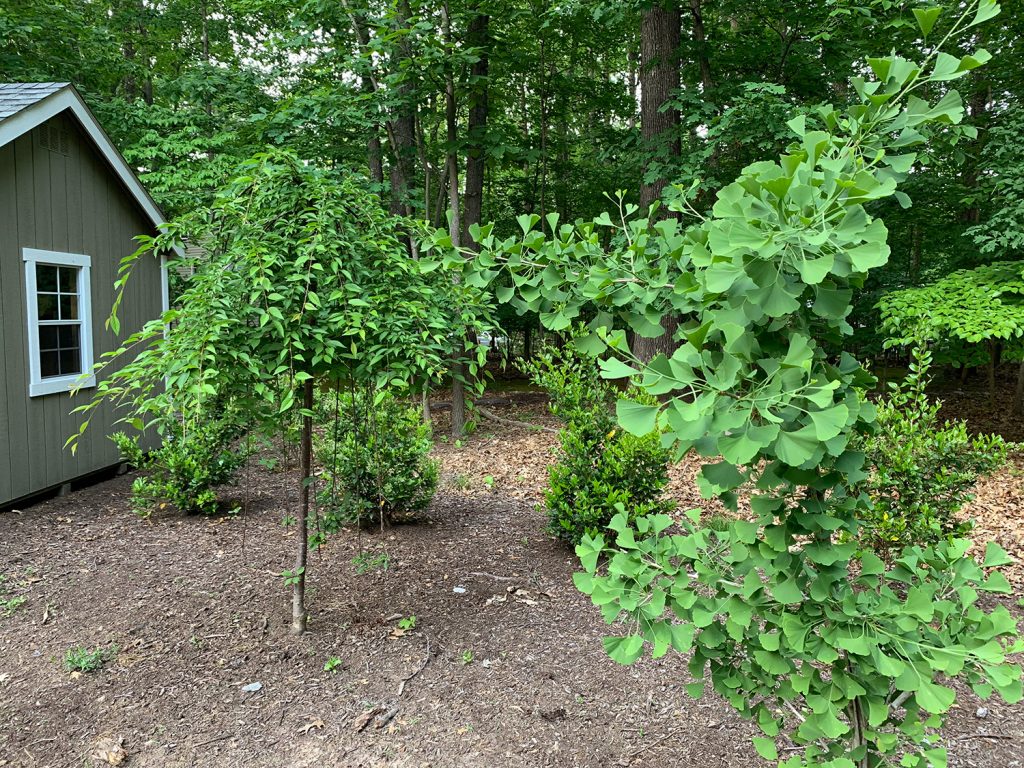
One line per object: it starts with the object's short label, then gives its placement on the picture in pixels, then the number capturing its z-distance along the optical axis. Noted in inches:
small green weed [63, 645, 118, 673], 124.6
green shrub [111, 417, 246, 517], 214.4
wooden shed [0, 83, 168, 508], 221.8
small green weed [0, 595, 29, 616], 149.6
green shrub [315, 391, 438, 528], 192.7
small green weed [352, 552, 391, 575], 155.6
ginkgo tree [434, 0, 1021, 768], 40.6
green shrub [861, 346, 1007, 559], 138.8
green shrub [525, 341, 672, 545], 172.9
